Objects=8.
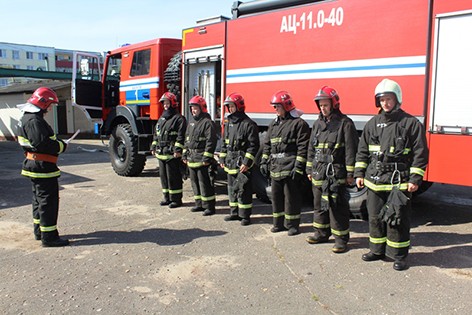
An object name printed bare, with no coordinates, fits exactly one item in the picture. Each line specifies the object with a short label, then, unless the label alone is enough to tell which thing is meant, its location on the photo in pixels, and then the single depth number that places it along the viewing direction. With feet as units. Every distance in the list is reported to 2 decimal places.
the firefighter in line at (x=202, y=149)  19.53
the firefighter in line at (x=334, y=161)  14.46
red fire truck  14.49
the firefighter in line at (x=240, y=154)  18.07
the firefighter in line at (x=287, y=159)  16.19
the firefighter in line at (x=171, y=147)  21.02
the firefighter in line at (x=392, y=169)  12.55
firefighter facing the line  15.12
